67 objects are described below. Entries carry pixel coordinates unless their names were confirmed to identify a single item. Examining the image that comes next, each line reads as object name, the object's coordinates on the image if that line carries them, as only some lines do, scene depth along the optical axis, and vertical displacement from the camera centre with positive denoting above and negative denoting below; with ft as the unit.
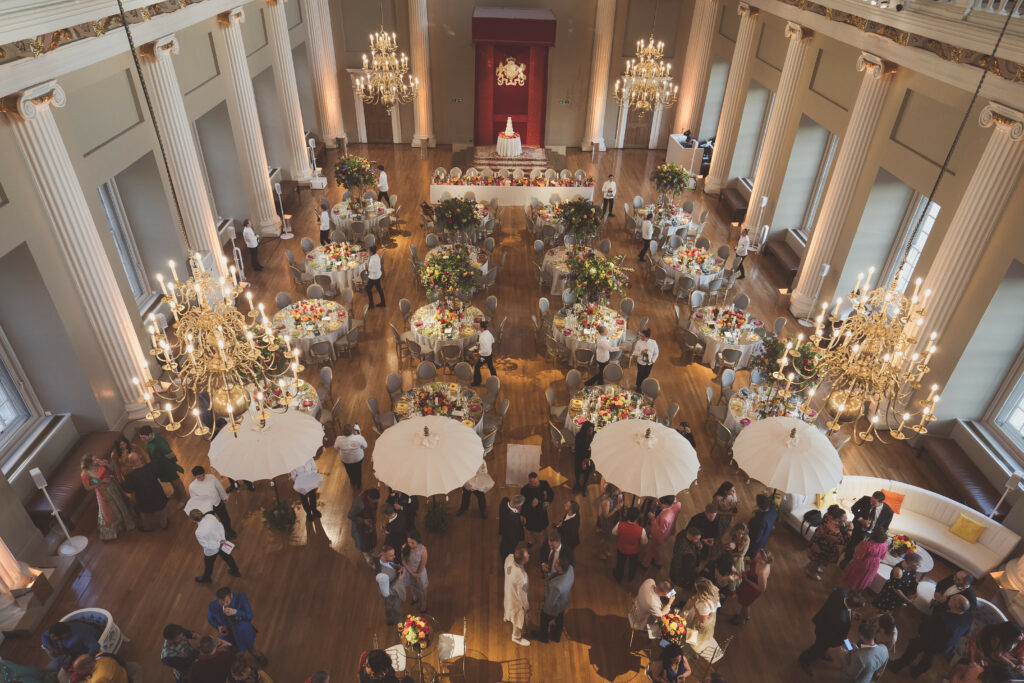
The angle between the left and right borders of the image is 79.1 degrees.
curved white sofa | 26.07 -21.23
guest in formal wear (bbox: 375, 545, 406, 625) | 21.74 -19.93
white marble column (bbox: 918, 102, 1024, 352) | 26.91 -10.33
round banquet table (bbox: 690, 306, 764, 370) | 37.45 -20.10
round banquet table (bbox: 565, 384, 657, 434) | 30.66 -19.81
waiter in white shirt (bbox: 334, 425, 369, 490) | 27.76 -19.58
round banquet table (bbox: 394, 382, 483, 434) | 30.14 -19.67
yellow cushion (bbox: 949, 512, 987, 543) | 26.37 -20.71
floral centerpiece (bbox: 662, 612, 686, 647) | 20.88 -19.41
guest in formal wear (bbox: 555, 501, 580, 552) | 23.49 -18.96
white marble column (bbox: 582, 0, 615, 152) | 67.26 -12.87
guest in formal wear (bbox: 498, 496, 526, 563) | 23.71 -18.91
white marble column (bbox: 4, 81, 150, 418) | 24.52 -11.54
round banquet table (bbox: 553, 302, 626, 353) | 36.73 -19.68
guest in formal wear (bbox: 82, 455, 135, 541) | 25.36 -20.57
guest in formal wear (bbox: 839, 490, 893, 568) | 25.00 -19.41
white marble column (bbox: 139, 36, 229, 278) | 33.73 -11.09
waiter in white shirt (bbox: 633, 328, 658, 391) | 34.40 -19.12
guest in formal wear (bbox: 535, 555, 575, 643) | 21.67 -19.97
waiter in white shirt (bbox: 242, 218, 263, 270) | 45.34 -19.82
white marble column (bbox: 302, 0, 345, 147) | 64.64 -13.01
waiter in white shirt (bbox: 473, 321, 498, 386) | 34.58 -19.47
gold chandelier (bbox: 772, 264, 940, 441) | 20.76 -11.58
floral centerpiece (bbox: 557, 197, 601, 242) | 45.96 -17.48
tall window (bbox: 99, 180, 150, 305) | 36.17 -16.26
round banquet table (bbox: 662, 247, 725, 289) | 44.24 -19.76
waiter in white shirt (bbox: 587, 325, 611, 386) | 33.96 -19.41
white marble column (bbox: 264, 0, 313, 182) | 53.83 -12.67
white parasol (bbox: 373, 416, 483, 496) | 22.97 -16.83
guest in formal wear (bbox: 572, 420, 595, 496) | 28.73 -20.62
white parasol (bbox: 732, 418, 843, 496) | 23.08 -16.44
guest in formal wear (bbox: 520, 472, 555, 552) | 25.91 -20.28
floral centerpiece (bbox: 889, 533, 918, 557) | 25.21 -20.34
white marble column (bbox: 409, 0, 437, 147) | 66.39 -12.80
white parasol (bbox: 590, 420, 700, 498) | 23.08 -16.74
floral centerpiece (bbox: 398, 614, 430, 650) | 20.38 -19.36
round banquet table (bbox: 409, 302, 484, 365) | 36.06 -19.57
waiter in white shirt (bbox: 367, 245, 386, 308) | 41.45 -19.39
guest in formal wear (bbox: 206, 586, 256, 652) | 20.48 -19.62
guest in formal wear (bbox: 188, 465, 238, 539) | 24.91 -19.19
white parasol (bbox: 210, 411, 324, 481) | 23.15 -16.76
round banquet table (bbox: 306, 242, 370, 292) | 43.47 -19.92
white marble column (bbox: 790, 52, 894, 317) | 36.47 -12.46
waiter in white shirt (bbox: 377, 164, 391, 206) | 54.34 -18.89
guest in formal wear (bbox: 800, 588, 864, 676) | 21.30 -19.79
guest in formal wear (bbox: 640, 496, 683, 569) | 24.95 -19.80
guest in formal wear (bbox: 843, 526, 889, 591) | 23.47 -20.01
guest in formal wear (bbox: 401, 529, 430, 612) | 22.75 -19.64
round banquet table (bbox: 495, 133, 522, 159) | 66.49 -19.13
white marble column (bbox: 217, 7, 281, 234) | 44.39 -13.36
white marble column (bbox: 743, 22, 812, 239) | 46.32 -12.80
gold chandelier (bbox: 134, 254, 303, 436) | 19.24 -11.14
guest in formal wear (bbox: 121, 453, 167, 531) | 26.00 -20.27
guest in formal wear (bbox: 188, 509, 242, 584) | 23.40 -19.44
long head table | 57.82 -20.52
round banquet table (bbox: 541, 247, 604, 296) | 44.29 -20.16
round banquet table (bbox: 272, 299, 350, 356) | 36.17 -19.77
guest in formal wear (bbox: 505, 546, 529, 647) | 21.22 -19.02
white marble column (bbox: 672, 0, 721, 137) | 65.57 -12.03
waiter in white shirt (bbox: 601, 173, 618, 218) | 55.31 -19.38
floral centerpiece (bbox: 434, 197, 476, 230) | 44.93 -17.10
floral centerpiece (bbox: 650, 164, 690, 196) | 52.03 -16.81
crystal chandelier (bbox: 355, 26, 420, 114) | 54.95 -10.83
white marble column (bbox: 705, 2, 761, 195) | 56.03 -12.76
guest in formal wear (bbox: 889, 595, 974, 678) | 21.20 -20.06
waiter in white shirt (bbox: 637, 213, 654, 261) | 49.16 -19.69
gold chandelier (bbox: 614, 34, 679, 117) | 55.06 -10.58
